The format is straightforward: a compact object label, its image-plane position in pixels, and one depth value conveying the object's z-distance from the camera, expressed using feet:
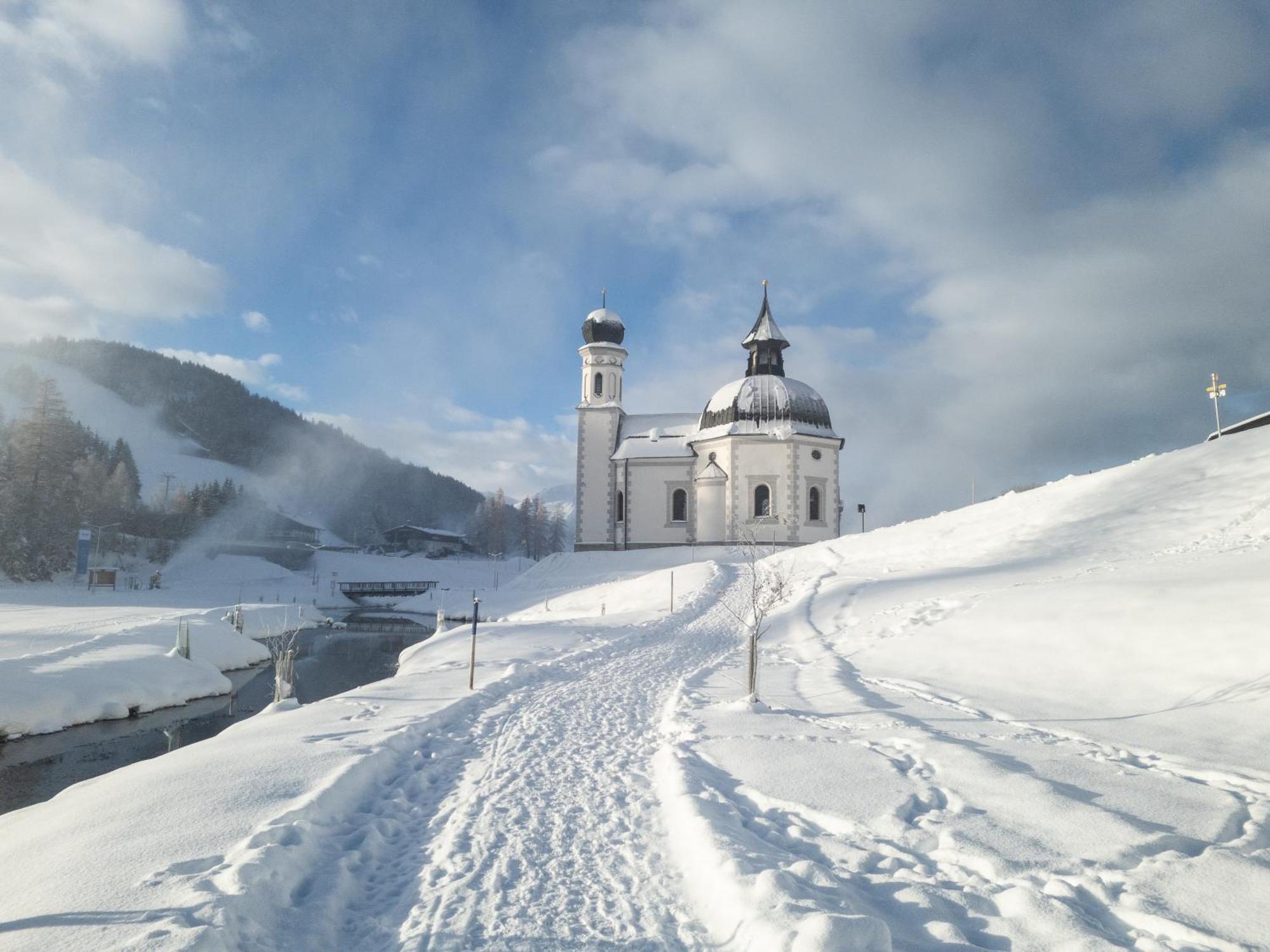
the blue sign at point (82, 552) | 163.53
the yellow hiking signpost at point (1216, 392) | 86.10
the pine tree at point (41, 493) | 147.74
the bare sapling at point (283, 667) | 42.80
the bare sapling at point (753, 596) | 33.96
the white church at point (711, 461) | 132.36
